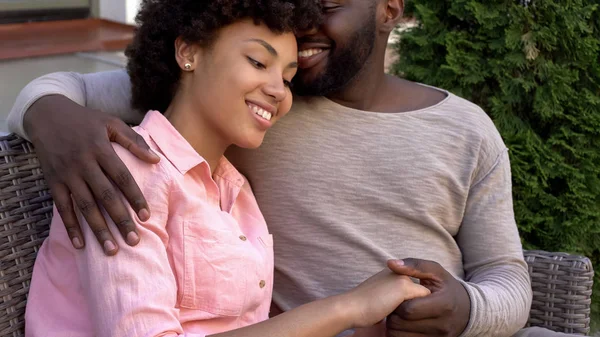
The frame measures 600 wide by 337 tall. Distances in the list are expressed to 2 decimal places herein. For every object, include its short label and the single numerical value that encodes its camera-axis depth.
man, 2.13
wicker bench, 1.86
